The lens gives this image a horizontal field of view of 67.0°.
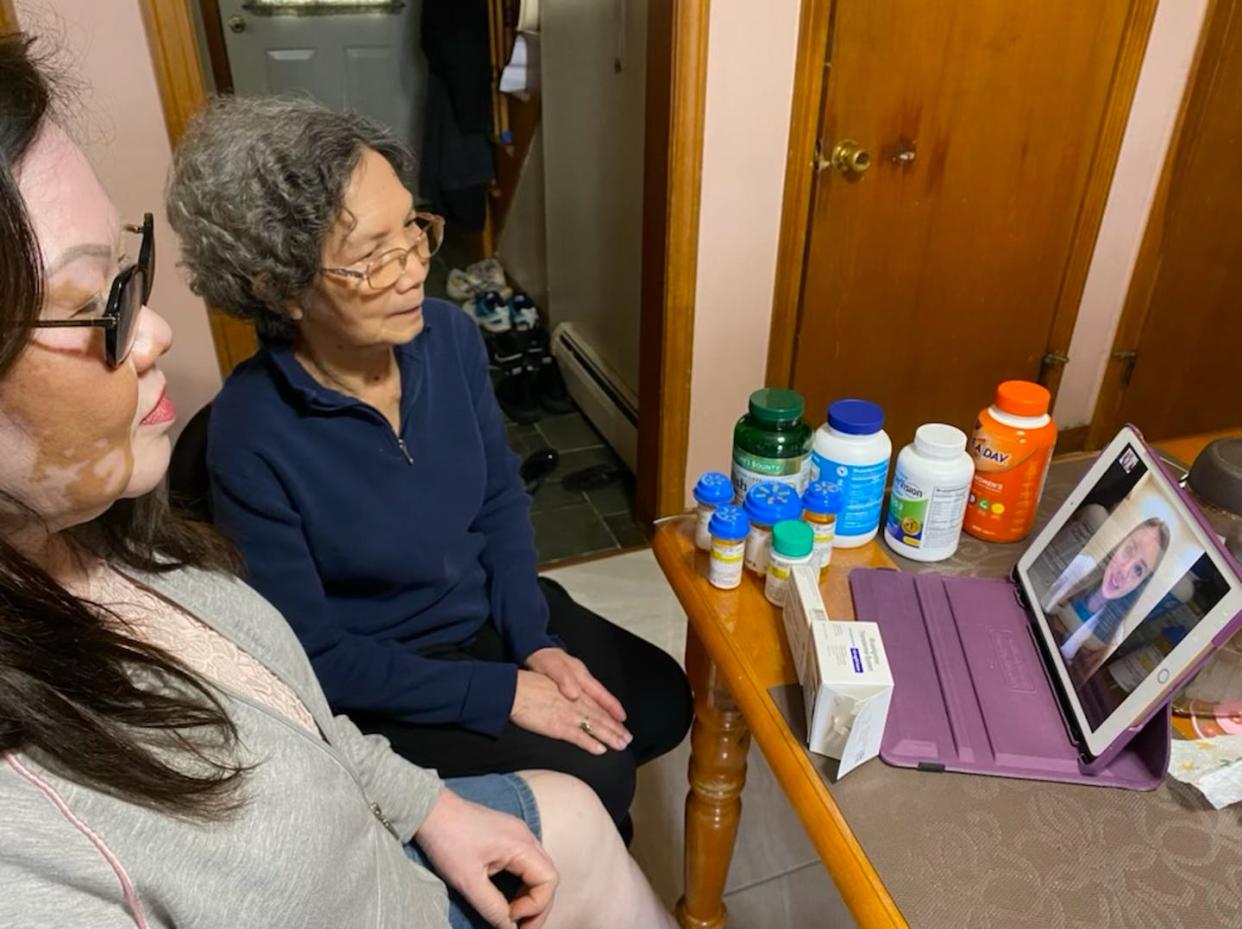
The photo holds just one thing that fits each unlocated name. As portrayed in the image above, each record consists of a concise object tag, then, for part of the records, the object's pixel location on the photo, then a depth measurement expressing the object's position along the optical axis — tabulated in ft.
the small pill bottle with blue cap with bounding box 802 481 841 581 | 3.16
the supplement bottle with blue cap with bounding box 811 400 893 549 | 3.21
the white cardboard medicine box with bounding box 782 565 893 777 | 2.45
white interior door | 12.00
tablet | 2.33
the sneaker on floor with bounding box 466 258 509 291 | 11.76
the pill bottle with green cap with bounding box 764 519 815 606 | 3.04
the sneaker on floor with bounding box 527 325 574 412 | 9.66
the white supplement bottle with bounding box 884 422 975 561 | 3.17
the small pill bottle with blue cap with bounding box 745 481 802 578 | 3.15
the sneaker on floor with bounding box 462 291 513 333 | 10.43
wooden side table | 2.20
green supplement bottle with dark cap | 3.26
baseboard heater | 8.47
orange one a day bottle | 3.24
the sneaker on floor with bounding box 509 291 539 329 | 10.42
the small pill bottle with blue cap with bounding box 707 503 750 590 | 3.14
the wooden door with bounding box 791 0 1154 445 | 6.28
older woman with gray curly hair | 3.31
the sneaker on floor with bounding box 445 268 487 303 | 11.78
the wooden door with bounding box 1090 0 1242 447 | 7.12
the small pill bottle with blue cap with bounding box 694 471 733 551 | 3.29
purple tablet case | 2.51
